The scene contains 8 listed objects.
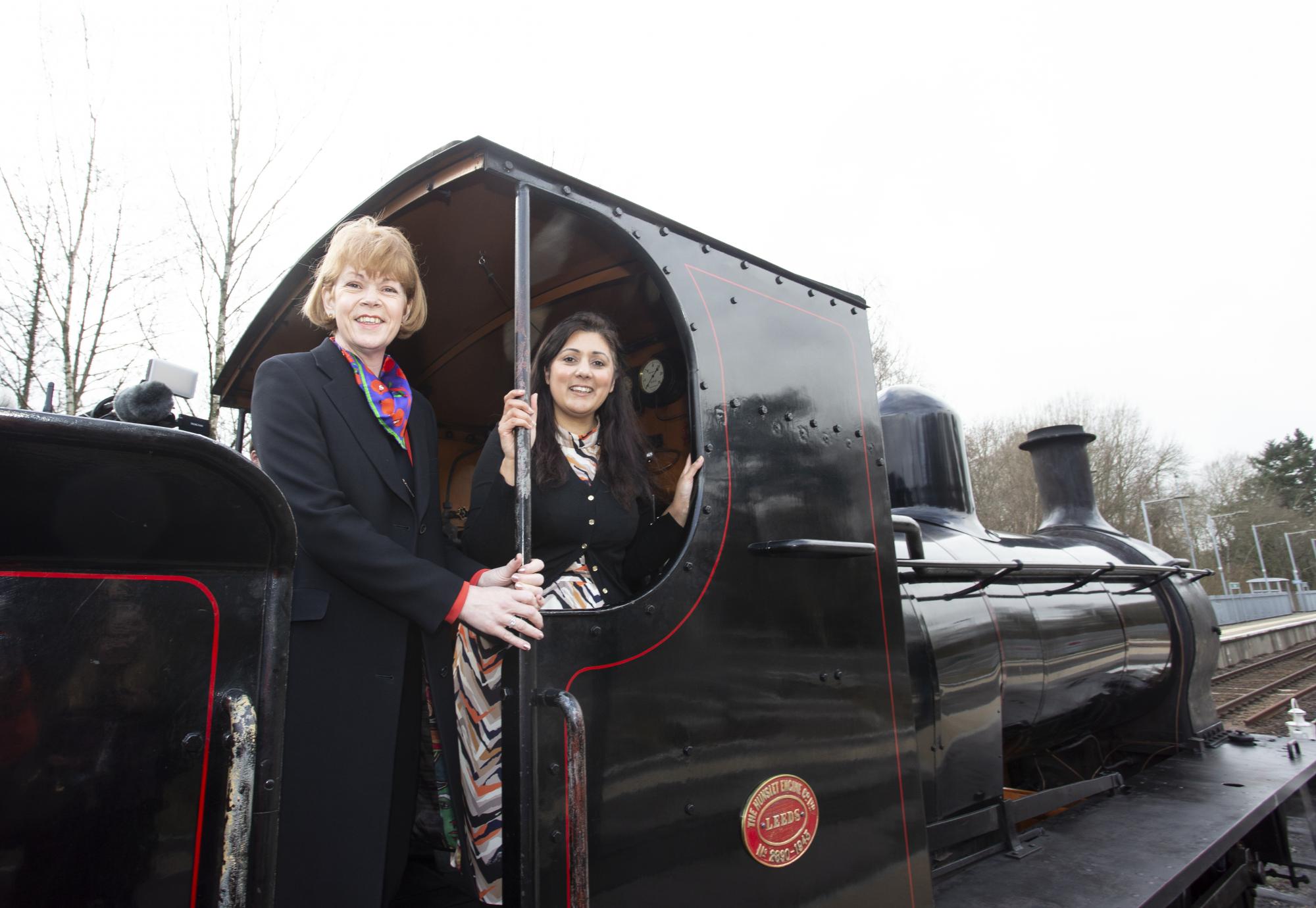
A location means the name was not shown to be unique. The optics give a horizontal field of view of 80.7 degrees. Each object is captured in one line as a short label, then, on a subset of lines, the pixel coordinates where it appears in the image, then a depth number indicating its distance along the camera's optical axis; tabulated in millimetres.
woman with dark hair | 1737
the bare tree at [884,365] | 19859
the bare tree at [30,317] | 6992
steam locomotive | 916
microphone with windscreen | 1371
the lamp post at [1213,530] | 37475
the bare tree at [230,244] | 7121
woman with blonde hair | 1446
